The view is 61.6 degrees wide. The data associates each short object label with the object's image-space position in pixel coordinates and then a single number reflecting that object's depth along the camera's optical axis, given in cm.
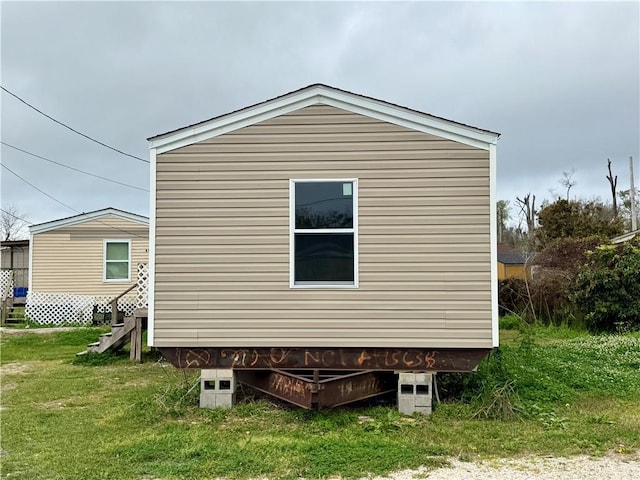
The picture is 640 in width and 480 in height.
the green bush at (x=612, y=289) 1313
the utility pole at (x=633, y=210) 2704
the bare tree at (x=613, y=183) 3831
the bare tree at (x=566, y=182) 4475
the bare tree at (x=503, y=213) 4669
